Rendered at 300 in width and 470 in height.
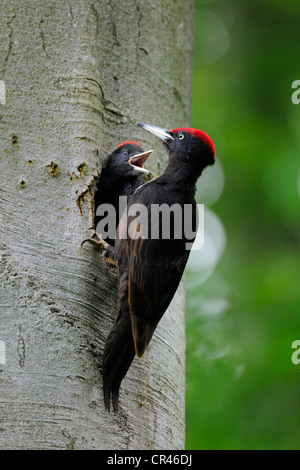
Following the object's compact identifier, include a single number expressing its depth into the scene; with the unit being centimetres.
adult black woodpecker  655
